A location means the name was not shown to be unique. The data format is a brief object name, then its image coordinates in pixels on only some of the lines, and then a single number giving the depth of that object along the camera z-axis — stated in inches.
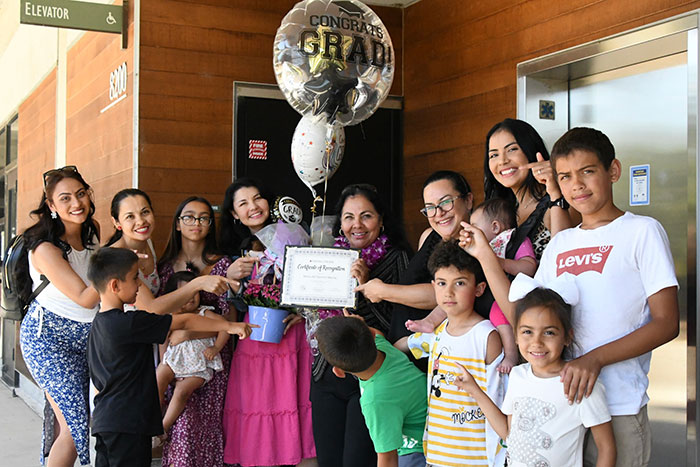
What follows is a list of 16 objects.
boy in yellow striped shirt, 89.6
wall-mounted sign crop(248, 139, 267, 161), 183.2
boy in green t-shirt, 94.5
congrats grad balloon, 123.3
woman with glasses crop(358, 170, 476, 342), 103.1
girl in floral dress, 132.2
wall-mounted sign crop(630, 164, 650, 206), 138.7
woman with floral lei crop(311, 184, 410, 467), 107.9
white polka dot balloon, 130.6
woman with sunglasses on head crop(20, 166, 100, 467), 128.7
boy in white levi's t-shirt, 73.0
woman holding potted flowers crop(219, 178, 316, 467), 131.7
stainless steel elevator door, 131.3
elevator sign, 161.2
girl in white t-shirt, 73.7
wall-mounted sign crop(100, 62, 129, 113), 179.3
